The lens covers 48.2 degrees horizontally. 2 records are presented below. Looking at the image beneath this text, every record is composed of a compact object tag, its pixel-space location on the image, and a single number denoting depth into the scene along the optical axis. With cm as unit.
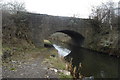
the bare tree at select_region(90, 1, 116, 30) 1859
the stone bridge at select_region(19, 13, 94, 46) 1650
